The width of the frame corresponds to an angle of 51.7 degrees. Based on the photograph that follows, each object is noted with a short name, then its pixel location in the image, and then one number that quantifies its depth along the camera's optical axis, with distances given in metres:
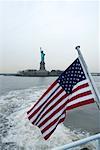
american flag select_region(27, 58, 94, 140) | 1.51
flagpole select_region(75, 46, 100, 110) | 1.43
